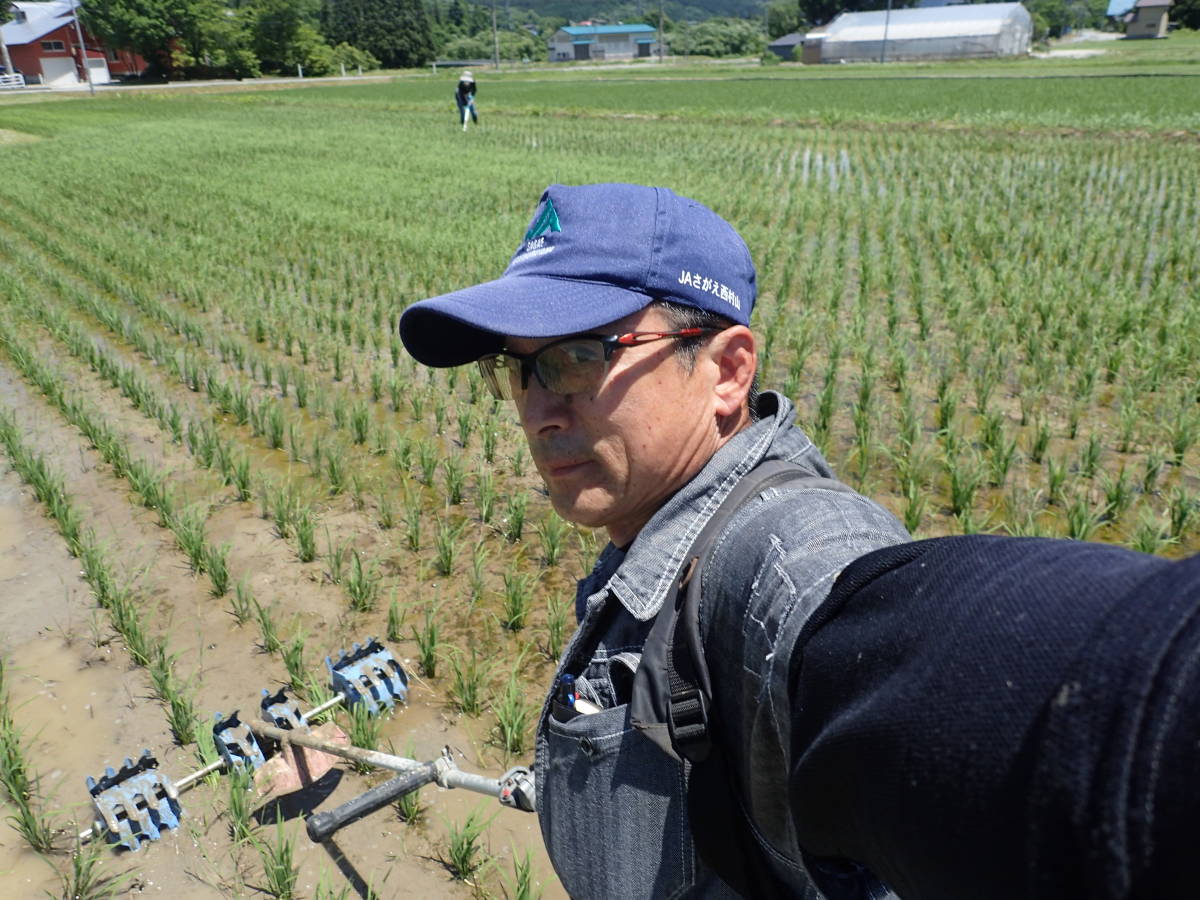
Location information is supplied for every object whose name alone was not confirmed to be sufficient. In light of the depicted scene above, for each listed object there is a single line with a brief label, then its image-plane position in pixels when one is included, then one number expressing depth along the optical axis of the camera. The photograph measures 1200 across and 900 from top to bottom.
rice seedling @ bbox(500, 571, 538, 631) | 2.99
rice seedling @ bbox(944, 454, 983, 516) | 3.44
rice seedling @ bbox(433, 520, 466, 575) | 3.33
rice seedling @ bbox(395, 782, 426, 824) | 2.26
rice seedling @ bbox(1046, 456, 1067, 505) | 3.48
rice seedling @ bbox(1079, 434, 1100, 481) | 3.62
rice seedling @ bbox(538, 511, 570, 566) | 3.35
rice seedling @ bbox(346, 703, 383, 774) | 2.36
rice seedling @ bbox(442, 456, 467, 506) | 3.85
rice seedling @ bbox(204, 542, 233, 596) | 3.21
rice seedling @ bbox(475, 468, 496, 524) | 3.70
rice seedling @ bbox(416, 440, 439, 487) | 3.97
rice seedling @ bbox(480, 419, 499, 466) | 4.24
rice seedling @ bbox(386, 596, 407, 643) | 2.93
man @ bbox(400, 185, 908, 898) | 0.85
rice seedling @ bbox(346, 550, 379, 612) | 3.12
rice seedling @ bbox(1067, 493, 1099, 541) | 3.05
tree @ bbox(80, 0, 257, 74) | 45.56
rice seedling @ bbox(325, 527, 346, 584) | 3.27
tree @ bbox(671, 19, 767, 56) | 81.69
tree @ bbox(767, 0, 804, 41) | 81.06
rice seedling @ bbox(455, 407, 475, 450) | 4.40
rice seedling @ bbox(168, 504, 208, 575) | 3.37
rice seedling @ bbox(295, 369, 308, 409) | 4.90
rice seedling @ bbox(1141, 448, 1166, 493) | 3.54
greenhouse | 52.69
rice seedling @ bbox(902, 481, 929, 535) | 3.25
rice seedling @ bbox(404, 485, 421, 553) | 3.52
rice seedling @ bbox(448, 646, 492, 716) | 2.63
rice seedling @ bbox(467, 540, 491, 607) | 3.16
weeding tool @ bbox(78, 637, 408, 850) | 2.10
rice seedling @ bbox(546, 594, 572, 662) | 2.83
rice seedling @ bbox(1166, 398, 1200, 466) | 3.74
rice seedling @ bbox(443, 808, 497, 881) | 2.09
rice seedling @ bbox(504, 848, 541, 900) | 1.96
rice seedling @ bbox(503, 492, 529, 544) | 3.56
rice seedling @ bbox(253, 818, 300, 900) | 2.01
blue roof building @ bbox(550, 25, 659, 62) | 92.44
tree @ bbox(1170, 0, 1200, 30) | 62.91
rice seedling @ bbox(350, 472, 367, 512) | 3.85
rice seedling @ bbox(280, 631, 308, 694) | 2.68
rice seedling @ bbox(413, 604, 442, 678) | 2.80
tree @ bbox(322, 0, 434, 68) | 63.84
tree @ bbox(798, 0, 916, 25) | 73.50
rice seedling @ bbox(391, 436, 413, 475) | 4.11
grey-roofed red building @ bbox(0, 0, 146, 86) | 50.41
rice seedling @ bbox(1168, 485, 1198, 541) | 3.20
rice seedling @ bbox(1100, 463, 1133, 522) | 3.32
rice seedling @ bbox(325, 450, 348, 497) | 3.96
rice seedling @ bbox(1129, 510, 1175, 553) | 2.90
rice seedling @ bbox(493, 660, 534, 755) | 2.44
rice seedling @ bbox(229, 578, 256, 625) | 3.09
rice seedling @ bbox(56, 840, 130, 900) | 2.04
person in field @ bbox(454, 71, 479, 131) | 19.41
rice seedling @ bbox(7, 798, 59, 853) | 2.14
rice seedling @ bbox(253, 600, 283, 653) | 2.87
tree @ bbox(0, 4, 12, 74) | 48.59
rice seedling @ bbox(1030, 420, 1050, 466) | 3.84
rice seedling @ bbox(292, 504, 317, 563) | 3.42
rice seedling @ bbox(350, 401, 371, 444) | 4.45
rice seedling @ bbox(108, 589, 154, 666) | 2.85
